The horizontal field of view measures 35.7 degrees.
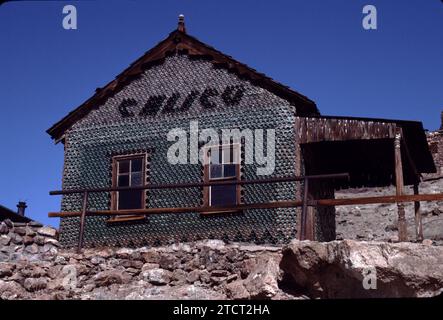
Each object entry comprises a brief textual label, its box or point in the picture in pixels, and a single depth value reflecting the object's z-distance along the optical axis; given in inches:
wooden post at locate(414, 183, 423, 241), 798.5
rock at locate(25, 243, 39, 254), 676.4
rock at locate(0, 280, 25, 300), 561.9
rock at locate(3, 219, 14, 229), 688.4
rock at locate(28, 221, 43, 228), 710.1
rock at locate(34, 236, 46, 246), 708.8
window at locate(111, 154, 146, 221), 774.5
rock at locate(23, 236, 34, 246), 684.1
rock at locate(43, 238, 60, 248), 735.1
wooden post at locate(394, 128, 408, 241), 604.4
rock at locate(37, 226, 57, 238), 736.3
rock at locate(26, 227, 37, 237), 693.3
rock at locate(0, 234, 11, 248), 669.9
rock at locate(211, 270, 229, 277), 552.4
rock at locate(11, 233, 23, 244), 680.4
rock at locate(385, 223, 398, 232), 1358.3
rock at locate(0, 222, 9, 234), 679.8
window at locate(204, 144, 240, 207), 736.3
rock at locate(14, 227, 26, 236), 688.4
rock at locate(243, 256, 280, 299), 509.7
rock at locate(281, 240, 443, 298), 472.7
